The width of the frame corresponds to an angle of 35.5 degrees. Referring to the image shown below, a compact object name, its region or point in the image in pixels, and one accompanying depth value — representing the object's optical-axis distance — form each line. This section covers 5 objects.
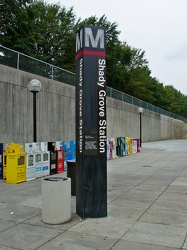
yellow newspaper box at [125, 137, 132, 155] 18.21
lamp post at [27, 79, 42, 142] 10.94
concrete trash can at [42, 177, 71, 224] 5.02
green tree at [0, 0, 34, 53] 23.73
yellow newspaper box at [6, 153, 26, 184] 8.80
